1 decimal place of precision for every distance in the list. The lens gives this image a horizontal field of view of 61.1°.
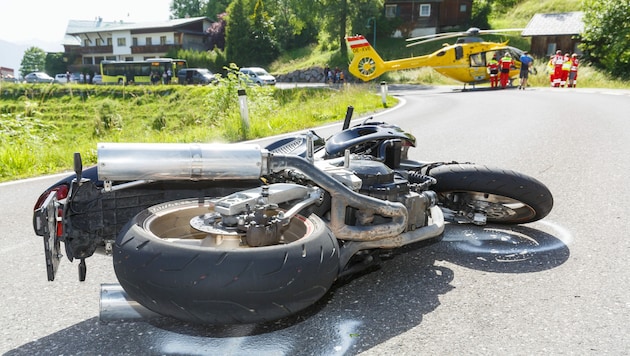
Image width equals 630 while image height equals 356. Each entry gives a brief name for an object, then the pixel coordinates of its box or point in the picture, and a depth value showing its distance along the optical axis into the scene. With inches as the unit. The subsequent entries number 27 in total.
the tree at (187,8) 4328.2
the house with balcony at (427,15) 2354.8
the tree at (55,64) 3250.5
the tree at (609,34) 1326.3
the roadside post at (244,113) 425.1
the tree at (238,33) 2438.5
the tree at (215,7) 3550.2
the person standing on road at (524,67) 985.5
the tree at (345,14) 2097.7
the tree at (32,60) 4291.3
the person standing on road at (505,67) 1029.2
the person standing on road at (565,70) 1099.3
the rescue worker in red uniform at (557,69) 1113.4
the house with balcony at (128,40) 3009.4
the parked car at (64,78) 2660.9
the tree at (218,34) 2940.5
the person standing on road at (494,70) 1030.4
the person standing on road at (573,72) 1085.8
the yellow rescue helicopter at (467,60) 1057.5
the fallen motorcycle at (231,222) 88.7
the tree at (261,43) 2448.3
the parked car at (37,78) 2465.9
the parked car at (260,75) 1687.1
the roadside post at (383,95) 702.3
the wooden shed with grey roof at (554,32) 1747.0
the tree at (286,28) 2497.2
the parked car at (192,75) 1990.7
